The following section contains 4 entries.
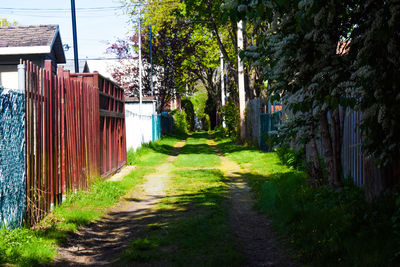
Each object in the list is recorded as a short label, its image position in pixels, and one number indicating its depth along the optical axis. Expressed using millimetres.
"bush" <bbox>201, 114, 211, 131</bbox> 59438
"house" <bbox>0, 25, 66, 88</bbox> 16000
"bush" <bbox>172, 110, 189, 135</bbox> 45250
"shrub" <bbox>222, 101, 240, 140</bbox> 25270
